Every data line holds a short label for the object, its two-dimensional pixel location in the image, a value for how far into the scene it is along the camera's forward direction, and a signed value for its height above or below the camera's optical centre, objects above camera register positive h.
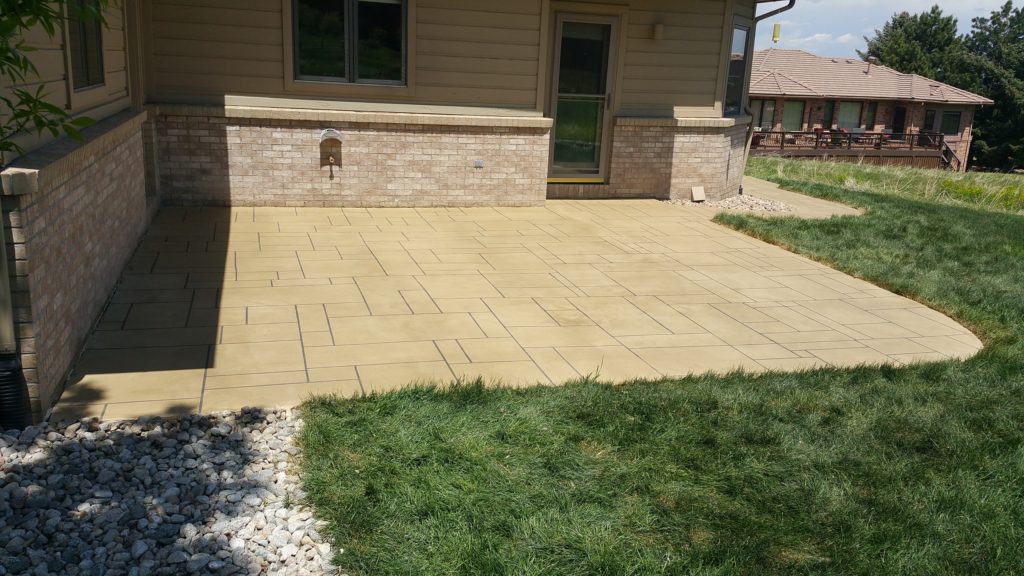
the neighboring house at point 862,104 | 36.47 -0.14
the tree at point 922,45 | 57.06 +4.10
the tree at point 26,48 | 2.99 +0.04
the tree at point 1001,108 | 46.88 +0.04
